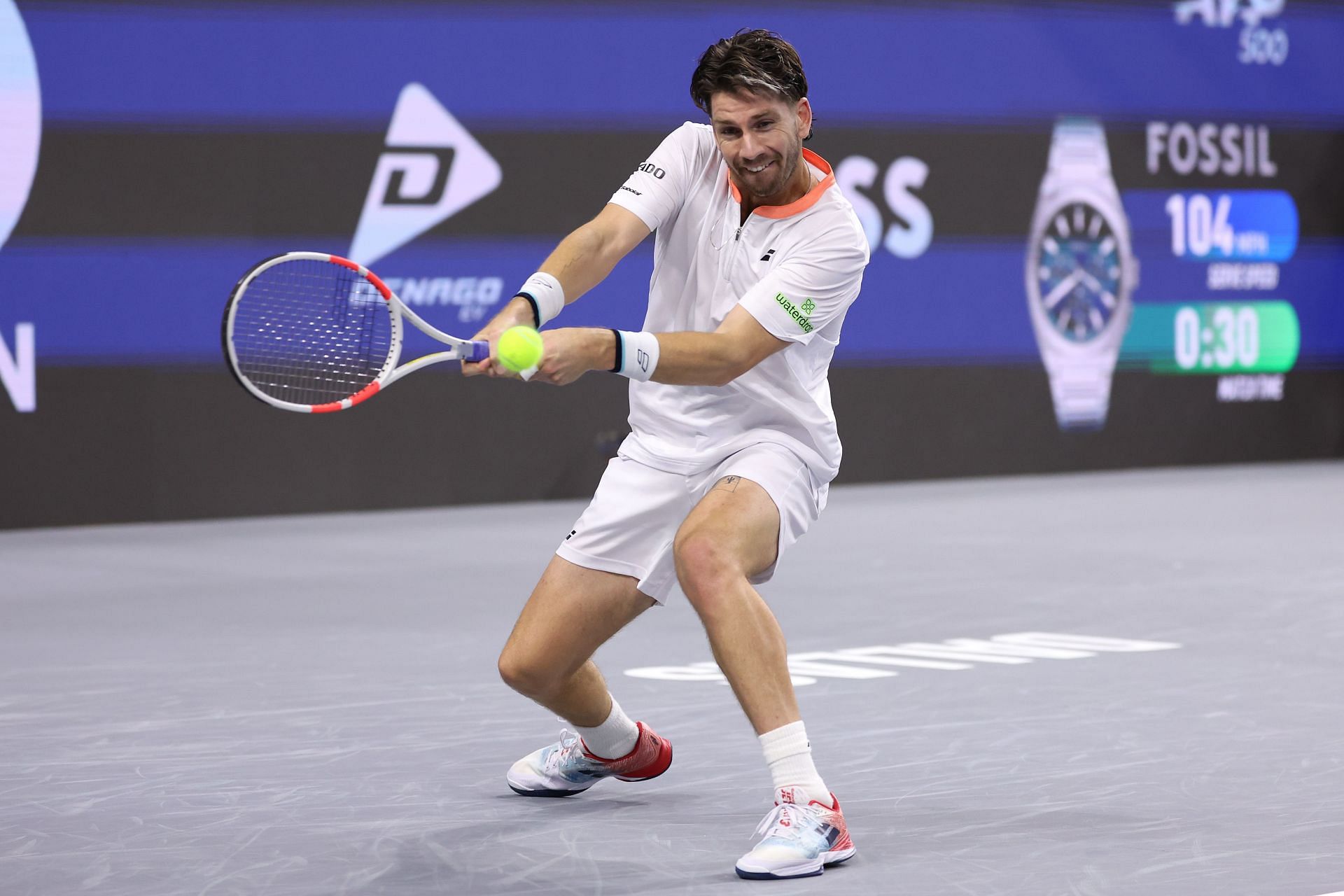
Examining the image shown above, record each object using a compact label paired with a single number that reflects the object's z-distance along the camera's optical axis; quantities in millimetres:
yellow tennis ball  6574
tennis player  7066
